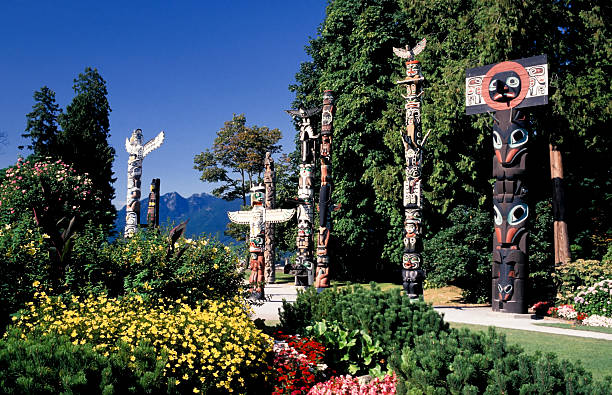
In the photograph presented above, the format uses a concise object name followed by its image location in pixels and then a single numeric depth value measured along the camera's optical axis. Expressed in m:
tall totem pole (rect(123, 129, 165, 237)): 23.48
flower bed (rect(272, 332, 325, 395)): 6.82
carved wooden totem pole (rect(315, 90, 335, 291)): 19.48
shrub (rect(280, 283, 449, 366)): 6.86
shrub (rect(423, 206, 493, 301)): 19.22
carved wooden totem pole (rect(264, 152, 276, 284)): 26.92
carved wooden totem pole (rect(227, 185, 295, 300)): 15.95
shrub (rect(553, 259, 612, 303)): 15.38
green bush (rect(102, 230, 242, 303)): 8.13
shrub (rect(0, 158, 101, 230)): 17.34
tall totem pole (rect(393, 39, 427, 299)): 16.84
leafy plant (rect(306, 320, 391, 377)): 7.25
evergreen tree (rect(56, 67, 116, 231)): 36.06
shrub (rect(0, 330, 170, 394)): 4.79
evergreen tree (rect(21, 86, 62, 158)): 34.12
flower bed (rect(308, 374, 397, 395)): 6.45
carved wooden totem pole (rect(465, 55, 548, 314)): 14.77
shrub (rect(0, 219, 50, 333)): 6.84
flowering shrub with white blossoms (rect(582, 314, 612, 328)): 13.81
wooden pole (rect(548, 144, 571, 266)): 19.72
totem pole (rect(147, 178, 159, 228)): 24.94
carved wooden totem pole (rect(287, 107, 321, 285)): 22.17
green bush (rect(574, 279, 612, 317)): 14.45
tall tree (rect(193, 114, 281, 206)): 40.16
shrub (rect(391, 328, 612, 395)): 4.43
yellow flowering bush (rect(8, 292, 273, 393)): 5.96
